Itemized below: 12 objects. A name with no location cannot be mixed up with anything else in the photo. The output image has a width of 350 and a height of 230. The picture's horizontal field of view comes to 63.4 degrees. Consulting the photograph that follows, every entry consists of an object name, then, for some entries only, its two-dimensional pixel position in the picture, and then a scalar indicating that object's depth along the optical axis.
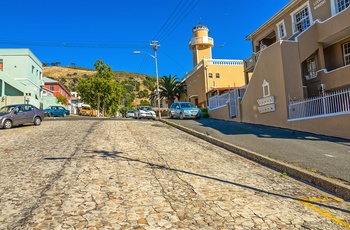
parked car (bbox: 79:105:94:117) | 54.91
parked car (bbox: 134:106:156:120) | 29.42
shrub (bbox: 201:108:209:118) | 27.46
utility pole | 31.23
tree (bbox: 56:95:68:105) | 53.99
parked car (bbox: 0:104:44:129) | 17.92
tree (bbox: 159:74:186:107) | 47.38
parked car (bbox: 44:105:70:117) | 38.38
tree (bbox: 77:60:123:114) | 47.50
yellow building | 37.16
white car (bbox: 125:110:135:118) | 41.97
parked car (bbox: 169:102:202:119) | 25.56
